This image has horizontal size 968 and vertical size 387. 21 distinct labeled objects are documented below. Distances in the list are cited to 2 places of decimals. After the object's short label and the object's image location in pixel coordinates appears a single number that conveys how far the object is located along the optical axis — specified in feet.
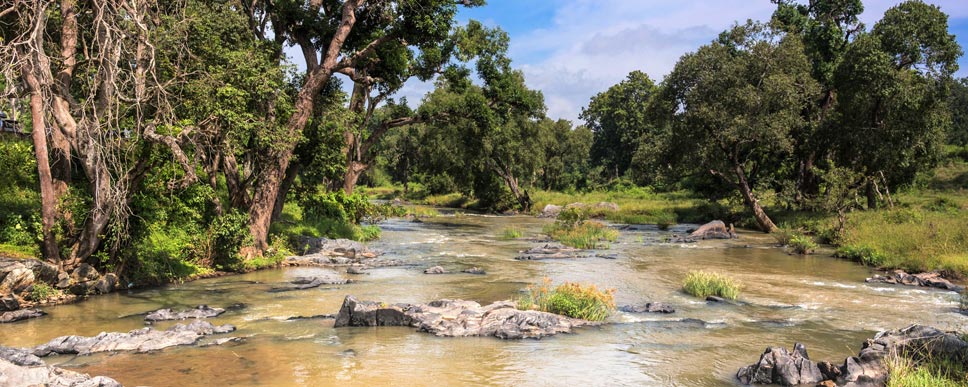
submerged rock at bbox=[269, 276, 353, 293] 58.39
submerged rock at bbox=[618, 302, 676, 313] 48.47
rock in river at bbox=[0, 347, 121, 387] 24.32
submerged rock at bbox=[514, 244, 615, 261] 82.69
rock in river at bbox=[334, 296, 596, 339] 41.04
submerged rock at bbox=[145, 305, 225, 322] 43.67
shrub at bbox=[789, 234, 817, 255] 87.54
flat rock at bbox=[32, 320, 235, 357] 35.09
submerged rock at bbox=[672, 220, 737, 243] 110.71
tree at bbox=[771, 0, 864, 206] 126.31
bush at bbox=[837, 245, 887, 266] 74.71
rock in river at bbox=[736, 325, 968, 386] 29.48
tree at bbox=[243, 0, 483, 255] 70.49
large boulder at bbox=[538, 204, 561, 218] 174.29
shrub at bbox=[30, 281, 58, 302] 46.09
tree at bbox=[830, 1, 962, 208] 105.40
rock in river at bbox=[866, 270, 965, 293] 59.29
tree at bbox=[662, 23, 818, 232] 114.21
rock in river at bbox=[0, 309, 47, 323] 41.88
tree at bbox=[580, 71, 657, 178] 272.92
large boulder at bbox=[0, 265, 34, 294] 44.60
